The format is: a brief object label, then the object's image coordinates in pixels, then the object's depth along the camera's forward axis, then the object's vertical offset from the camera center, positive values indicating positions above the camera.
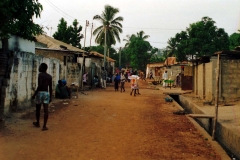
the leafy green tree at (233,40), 41.10 +5.75
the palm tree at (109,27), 42.47 +7.52
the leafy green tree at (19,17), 8.25 +1.81
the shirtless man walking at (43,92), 7.64 -0.46
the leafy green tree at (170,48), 58.69 +6.23
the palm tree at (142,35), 62.72 +9.27
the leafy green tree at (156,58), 66.88 +4.53
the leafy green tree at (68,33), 38.78 +5.94
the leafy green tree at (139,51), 60.99 +5.81
